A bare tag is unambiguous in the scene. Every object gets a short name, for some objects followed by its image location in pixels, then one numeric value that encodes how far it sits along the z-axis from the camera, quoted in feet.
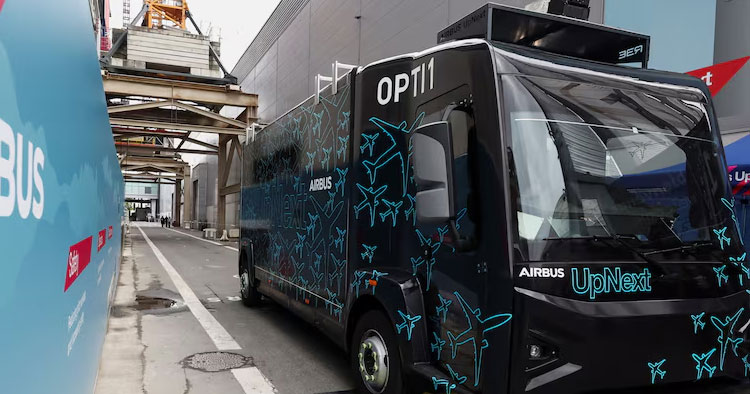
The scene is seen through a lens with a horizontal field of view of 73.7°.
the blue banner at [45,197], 4.83
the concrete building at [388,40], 27.02
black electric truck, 9.55
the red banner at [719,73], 26.54
